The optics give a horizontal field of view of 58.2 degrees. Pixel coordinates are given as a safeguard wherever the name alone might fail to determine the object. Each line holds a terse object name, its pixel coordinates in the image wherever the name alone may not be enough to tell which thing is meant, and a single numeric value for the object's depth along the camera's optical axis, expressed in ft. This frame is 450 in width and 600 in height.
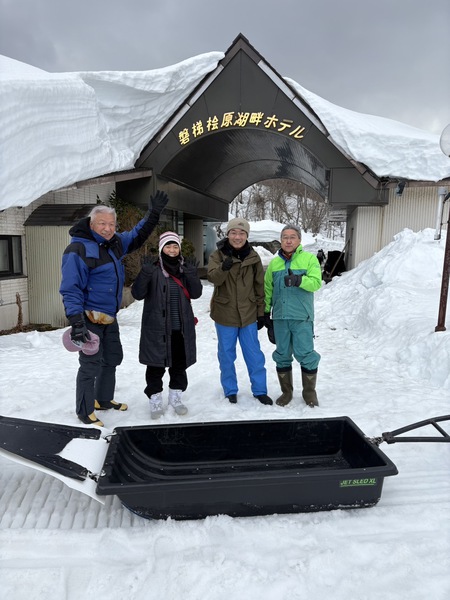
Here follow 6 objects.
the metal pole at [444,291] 17.95
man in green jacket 12.87
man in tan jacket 12.91
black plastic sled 7.61
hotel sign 36.47
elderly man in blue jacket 10.77
